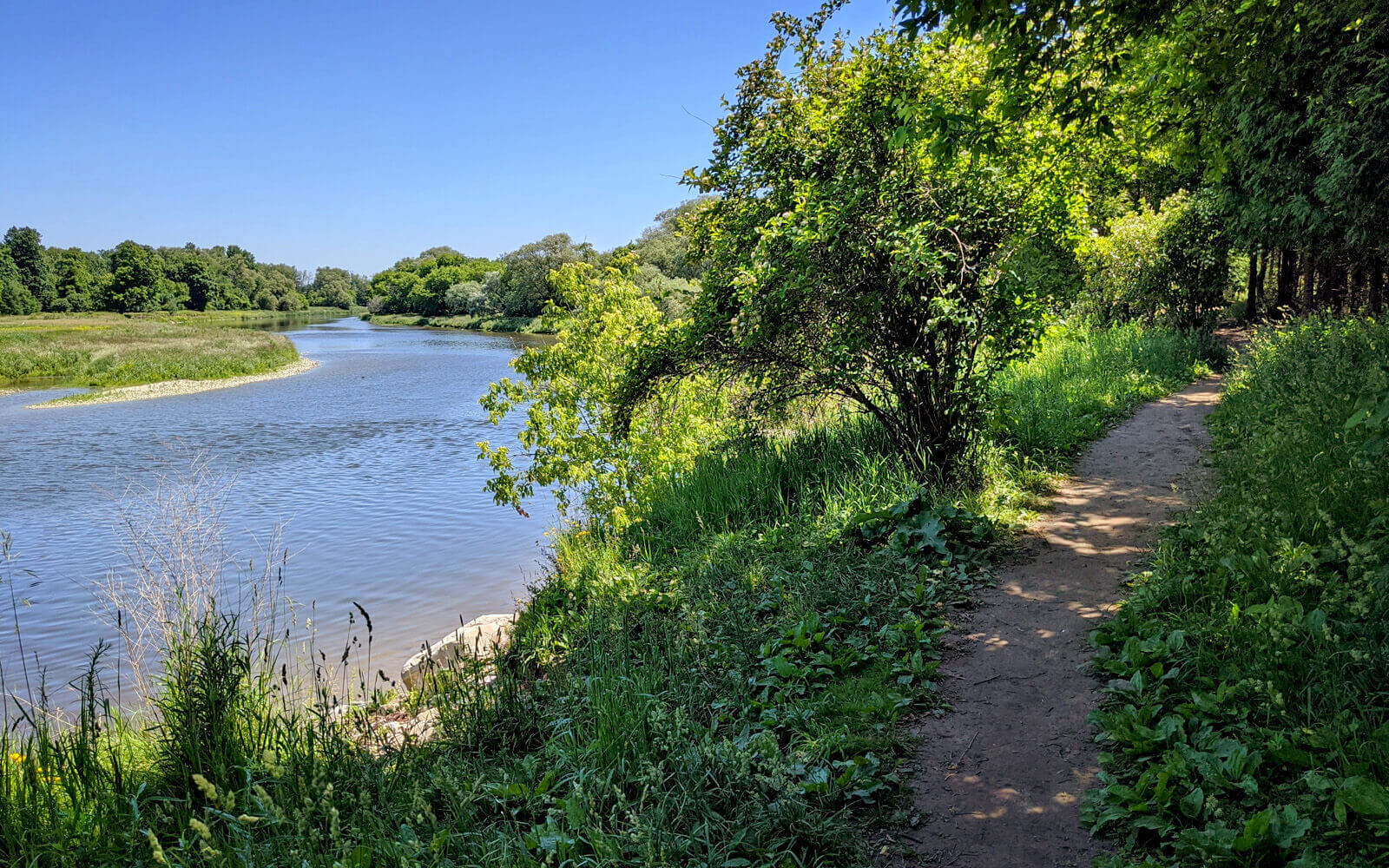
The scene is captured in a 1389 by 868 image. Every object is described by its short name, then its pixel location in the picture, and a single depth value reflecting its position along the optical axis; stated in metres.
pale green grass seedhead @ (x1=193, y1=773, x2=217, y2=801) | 2.51
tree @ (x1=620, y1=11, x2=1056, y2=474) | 6.14
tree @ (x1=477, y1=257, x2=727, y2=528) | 9.87
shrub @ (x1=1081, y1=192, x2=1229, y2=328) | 15.22
